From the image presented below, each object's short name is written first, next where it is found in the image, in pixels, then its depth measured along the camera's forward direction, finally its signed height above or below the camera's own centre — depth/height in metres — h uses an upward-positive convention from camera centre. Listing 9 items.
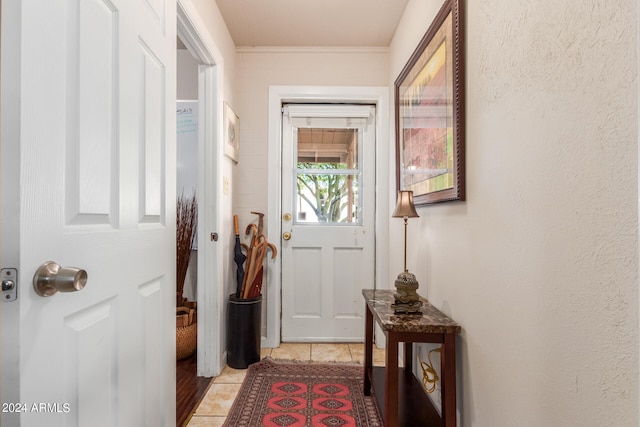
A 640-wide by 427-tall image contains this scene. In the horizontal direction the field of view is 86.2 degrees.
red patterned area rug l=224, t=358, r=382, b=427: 1.75 -1.06
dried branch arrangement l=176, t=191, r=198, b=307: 2.60 -0.15
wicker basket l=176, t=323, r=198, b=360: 2.42 -0.91
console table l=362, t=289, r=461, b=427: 1.34 -0.58
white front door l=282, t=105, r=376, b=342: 2.85 -0.13
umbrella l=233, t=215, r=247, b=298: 2.46 -0.34
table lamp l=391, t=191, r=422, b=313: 1.54 -0.38
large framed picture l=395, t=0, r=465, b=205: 1.41 +0.50
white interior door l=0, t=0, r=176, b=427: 0.62 +0.02
